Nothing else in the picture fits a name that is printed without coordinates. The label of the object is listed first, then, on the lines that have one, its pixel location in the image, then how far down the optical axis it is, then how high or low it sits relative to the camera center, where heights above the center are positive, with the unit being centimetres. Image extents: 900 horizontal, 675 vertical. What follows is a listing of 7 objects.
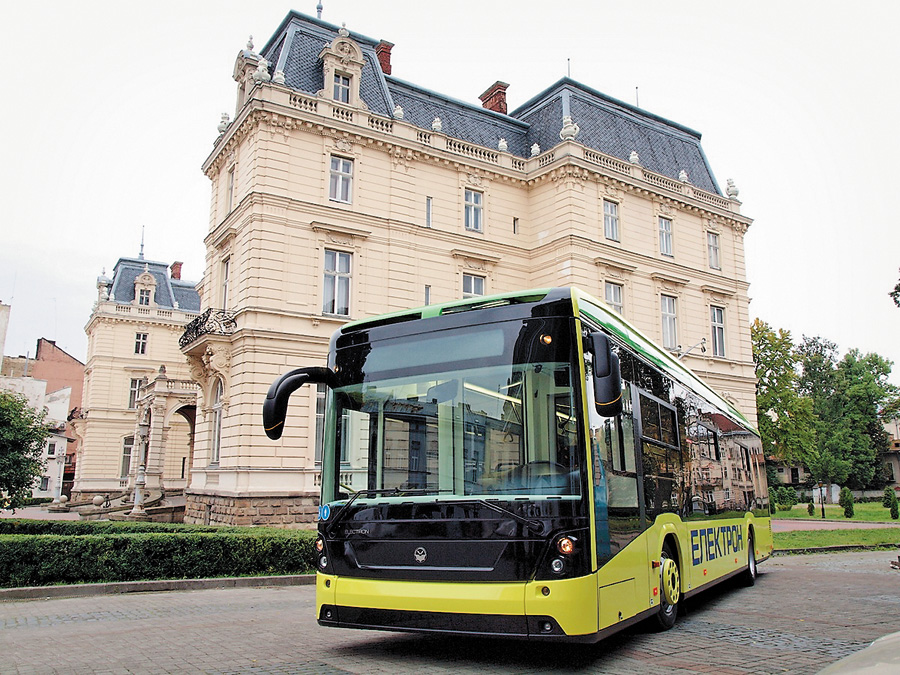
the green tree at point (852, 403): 7275 +907
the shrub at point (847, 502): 4147 -53
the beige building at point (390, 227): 2478 +1063
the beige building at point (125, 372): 4969 +857
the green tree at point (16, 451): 2270 +136
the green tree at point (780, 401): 4750 +591
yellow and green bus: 616 +18
